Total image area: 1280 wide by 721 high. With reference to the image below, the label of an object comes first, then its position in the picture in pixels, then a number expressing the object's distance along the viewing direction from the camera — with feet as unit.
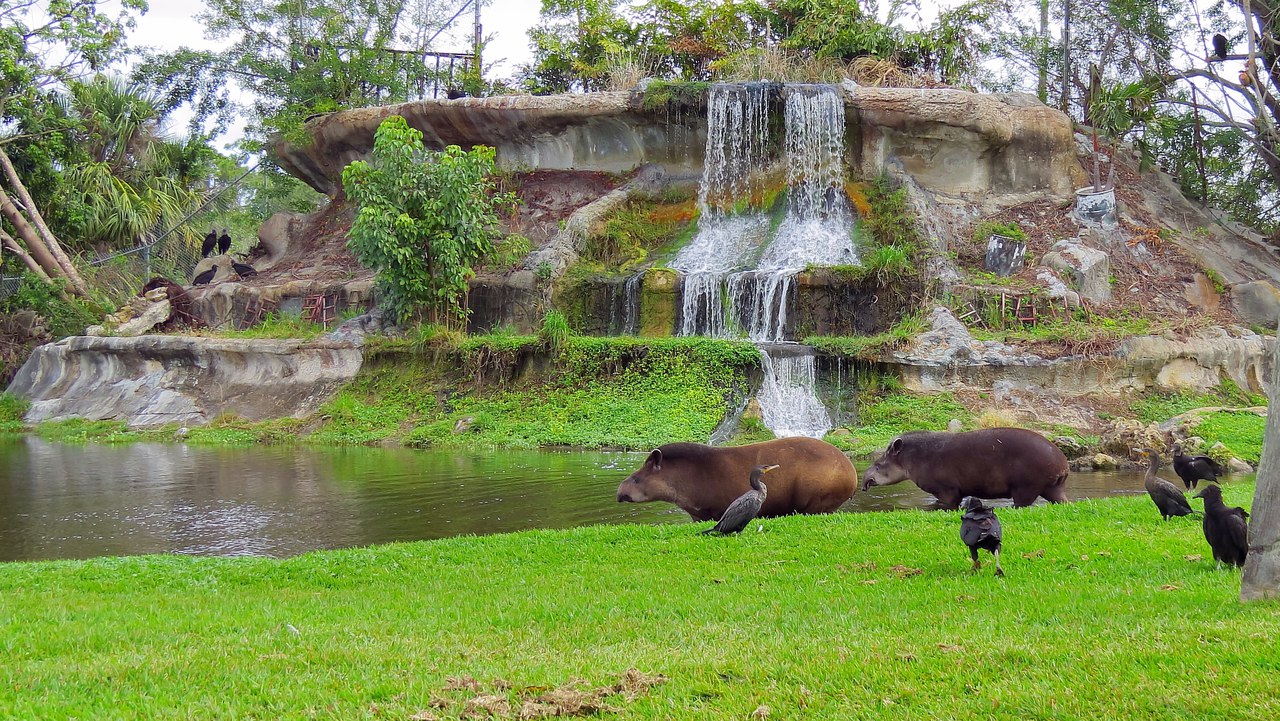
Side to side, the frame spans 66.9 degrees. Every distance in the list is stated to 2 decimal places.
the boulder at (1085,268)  83.10
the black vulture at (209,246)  117.19
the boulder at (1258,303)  84.48
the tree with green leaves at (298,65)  117.29
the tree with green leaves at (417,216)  80.18
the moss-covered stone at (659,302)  85.76
